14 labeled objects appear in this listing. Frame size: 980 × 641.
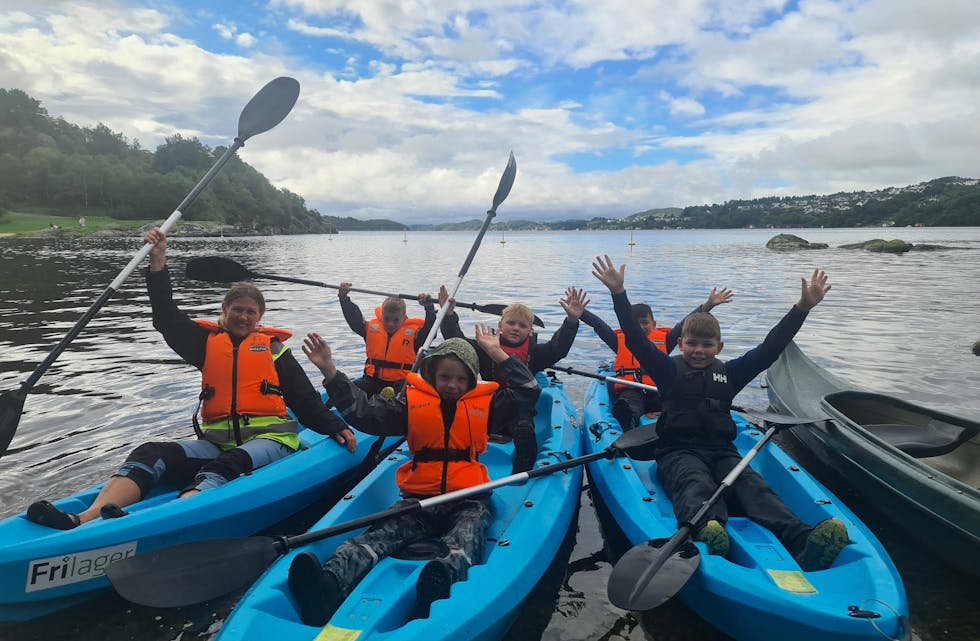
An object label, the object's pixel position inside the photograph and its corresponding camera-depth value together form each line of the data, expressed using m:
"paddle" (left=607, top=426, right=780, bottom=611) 2.78
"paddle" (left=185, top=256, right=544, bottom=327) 6.30
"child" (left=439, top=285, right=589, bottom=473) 5.43
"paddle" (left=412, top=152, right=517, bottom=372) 7.88
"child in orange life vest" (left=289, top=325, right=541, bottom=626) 3.36
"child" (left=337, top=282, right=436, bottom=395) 6.43
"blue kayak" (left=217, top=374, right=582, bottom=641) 2.49
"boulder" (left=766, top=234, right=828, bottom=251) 44.22
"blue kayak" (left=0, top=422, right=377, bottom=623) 2.98
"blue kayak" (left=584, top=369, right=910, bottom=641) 2.55
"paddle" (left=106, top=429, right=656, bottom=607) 2.78
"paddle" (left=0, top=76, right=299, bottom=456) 4.02
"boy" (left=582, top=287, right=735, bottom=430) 5.73
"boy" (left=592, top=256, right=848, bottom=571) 3.89
